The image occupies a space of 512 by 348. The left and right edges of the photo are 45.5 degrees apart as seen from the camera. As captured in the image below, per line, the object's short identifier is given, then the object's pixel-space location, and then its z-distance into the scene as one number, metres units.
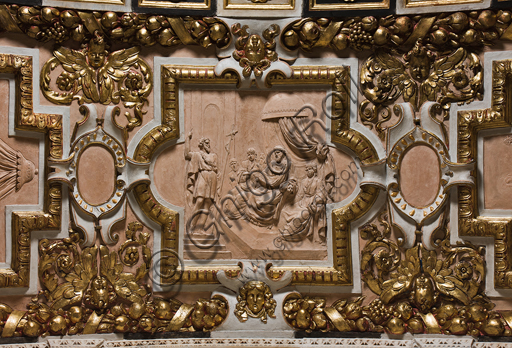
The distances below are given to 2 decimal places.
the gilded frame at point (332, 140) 6.71
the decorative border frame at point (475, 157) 6.39
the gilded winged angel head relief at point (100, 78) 6.64
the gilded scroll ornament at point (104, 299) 6.59
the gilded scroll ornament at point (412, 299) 6.48
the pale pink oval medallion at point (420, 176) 6.62
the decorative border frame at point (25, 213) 6.52
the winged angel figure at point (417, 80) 6.52
